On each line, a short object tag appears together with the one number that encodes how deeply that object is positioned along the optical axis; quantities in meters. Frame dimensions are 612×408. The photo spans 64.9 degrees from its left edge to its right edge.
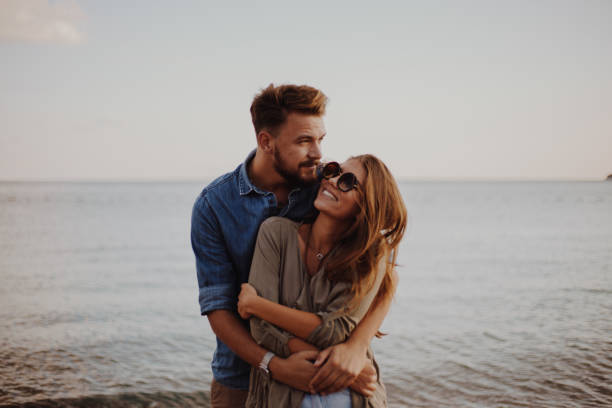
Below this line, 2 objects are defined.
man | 2.22
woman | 2.24
